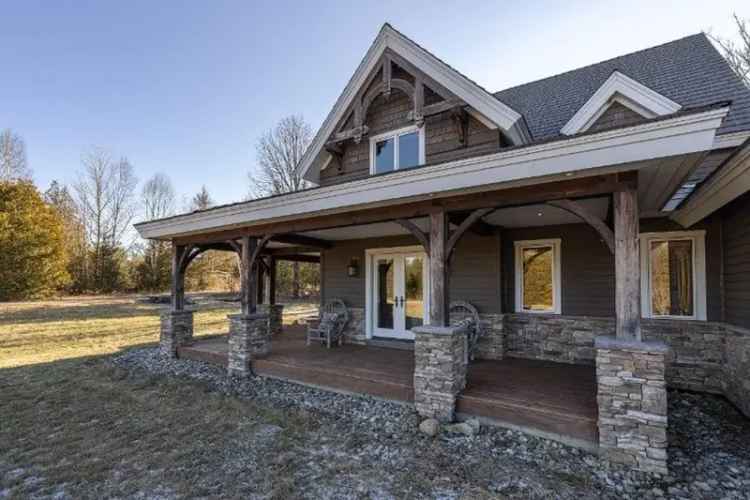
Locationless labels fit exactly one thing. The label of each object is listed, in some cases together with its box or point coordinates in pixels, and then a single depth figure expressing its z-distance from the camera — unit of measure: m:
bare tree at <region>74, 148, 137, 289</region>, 24.36
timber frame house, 3.42
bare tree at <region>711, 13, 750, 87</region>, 11.88
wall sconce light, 8.30
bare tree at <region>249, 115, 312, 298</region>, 22.22
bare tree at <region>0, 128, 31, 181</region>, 20.80
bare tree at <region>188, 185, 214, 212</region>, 28.75
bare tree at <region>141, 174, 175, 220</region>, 27.47
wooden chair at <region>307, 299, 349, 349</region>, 7.89
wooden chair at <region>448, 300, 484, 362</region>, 6.36
